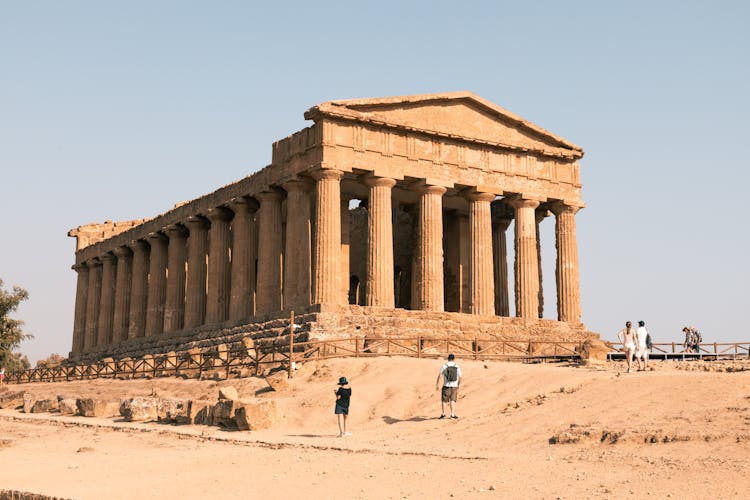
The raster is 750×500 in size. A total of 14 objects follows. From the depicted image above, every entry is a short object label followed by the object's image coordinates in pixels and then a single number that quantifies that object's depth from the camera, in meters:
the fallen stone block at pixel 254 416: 26.25
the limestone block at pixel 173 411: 29.11
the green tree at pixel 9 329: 76.81
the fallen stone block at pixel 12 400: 40.06
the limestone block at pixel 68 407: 34.97
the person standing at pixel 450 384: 24.28
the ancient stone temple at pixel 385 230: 42.06
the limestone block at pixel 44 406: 36.56
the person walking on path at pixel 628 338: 27.64
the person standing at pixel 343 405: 24.19
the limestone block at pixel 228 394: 29.17
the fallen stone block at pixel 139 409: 30.67
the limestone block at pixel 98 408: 33.22
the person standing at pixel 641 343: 28.36
